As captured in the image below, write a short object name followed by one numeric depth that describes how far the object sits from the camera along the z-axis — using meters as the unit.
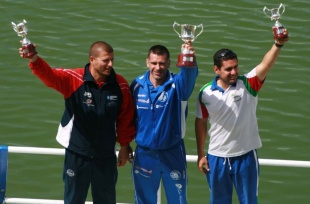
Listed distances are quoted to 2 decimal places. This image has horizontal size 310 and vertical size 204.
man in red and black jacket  13.62
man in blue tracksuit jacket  13.53
